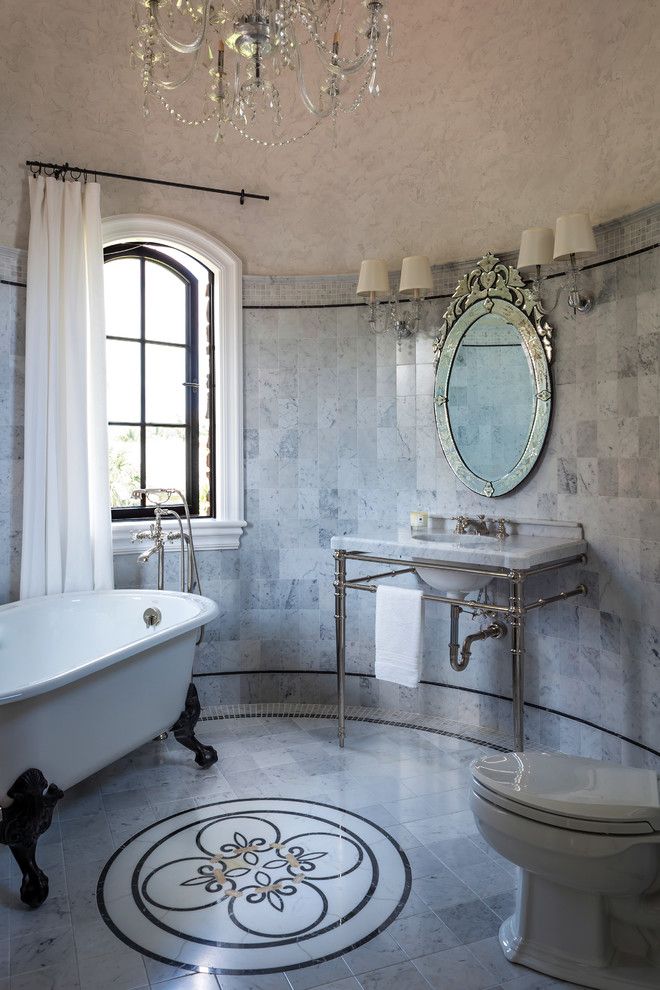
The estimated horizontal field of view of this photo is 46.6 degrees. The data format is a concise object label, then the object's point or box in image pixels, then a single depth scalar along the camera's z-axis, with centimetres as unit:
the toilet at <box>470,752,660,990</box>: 173
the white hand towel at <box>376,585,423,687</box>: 306
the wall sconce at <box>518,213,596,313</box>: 283
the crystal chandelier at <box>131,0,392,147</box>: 196
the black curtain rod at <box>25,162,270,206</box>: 335
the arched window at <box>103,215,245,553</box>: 374
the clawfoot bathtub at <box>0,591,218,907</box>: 223
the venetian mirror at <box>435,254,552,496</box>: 323
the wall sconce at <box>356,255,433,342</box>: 341
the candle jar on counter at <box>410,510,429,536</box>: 337
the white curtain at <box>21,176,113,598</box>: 327
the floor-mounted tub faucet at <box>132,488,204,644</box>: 344
